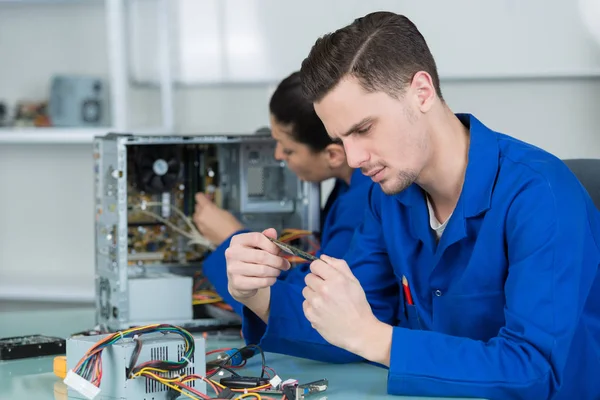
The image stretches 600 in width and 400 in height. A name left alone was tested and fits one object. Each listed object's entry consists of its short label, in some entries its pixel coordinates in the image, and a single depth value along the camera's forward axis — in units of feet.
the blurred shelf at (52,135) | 13.82
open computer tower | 9.66
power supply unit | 7.64
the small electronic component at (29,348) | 8.96
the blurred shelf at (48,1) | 14.56
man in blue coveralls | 7.79
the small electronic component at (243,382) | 7.92
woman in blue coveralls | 9.79
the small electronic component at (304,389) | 7.69
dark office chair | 8.93
